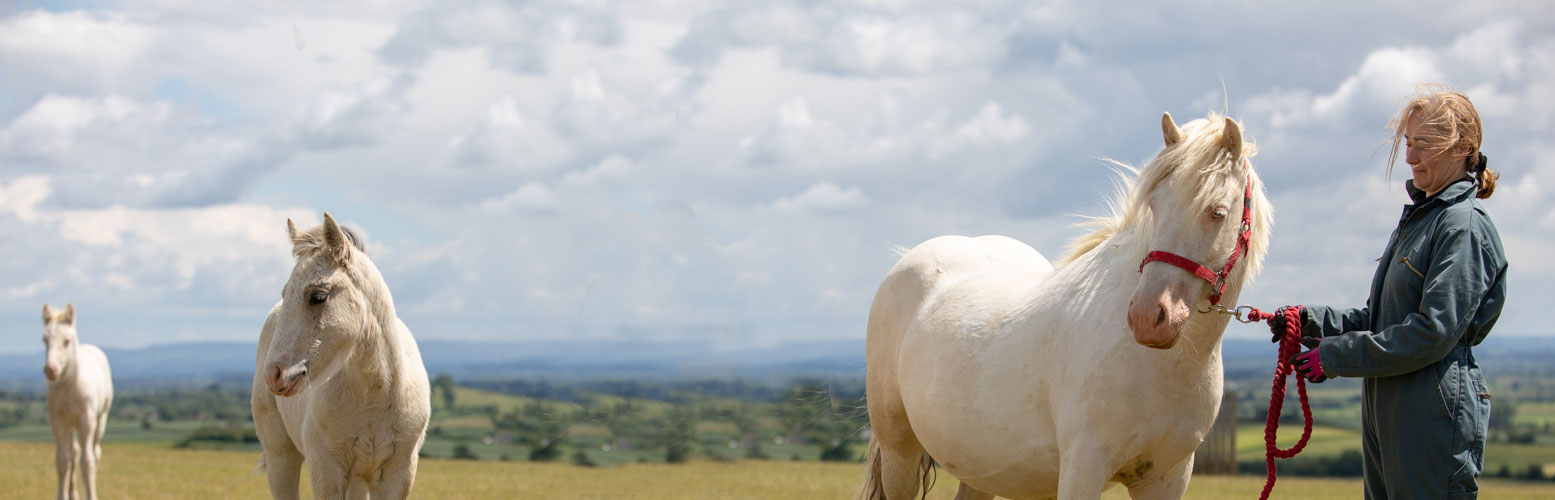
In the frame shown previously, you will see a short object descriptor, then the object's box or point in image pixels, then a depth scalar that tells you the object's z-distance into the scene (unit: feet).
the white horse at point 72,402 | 43.24
